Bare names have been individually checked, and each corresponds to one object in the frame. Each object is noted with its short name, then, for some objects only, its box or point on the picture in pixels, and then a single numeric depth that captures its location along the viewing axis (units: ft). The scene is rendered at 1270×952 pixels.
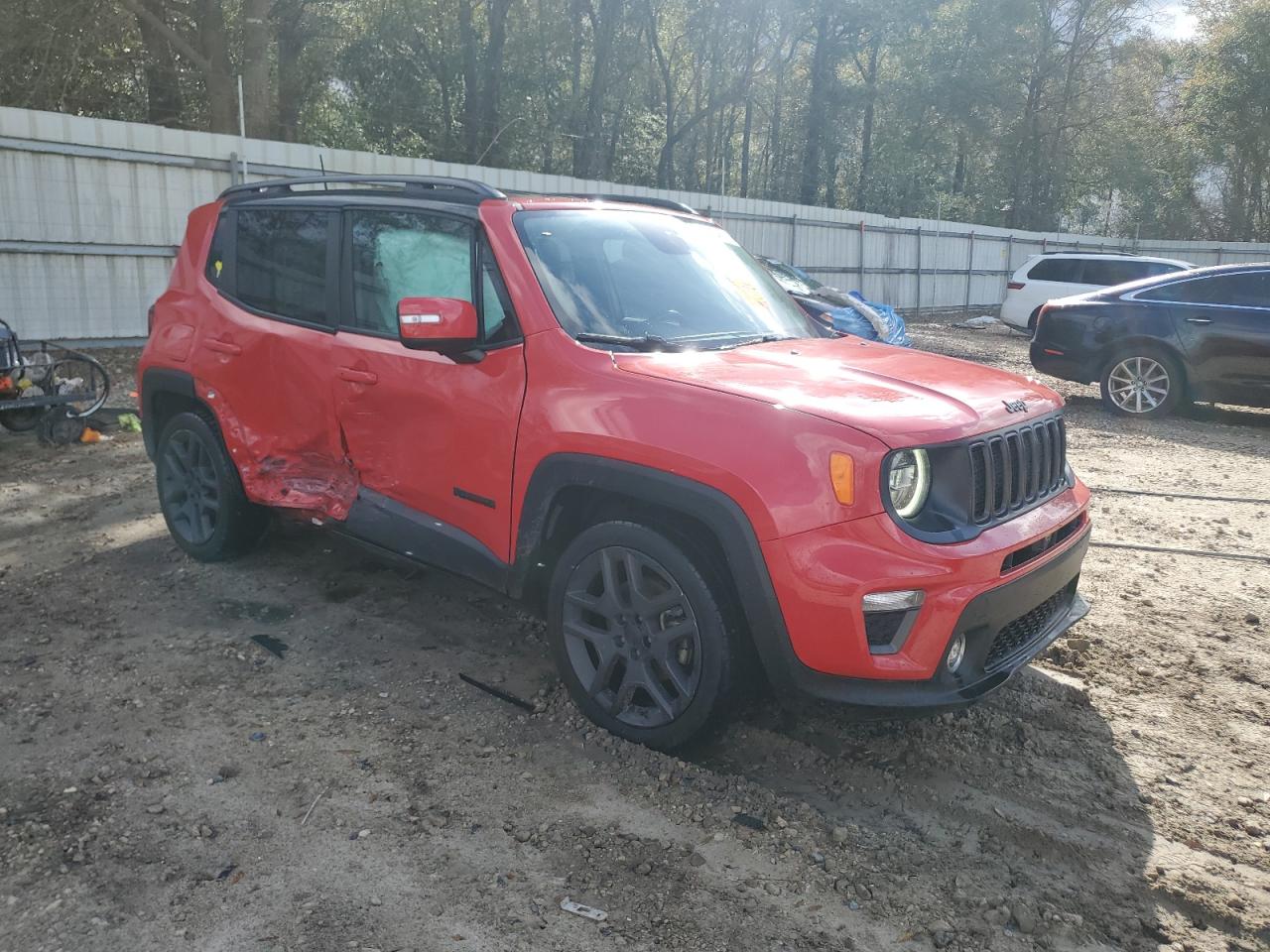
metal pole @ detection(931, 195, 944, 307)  85.20
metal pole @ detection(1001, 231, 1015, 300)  95.30
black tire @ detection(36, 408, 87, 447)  26.84
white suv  58.34
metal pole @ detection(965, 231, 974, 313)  89.76
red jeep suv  9.78
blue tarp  35.68
